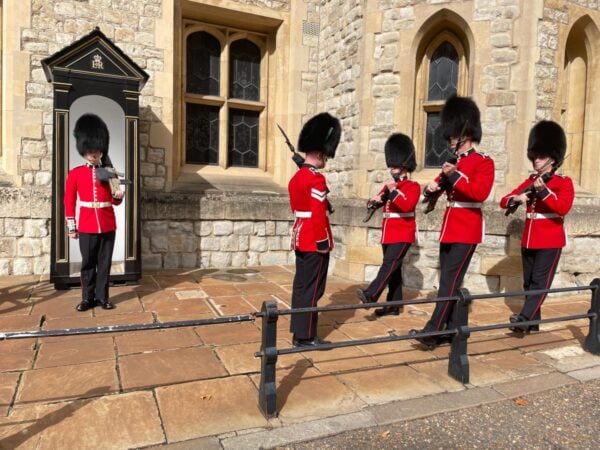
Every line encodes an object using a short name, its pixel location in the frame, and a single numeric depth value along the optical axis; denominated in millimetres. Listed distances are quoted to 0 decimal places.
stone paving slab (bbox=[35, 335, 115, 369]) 3084
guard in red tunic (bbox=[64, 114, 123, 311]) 4328
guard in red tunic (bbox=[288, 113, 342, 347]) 3273
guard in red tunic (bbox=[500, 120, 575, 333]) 3854
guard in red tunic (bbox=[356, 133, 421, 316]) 4289
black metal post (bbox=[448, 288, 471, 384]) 2898
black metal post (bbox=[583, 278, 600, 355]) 3426
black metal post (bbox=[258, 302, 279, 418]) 2334
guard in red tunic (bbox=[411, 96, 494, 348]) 3402
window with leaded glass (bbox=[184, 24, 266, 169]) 7004
